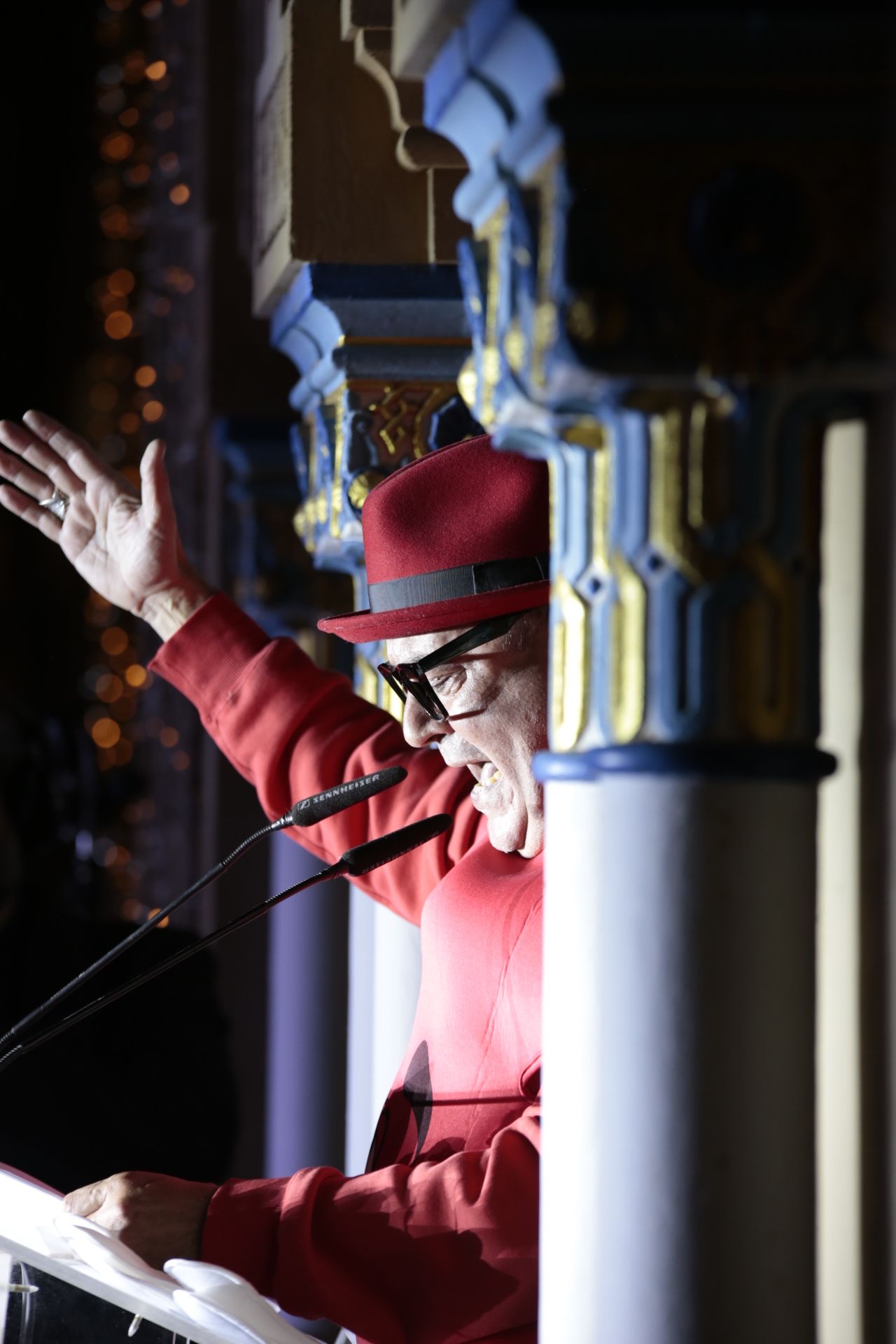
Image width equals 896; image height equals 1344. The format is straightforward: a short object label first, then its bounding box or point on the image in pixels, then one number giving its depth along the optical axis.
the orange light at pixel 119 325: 11.98
